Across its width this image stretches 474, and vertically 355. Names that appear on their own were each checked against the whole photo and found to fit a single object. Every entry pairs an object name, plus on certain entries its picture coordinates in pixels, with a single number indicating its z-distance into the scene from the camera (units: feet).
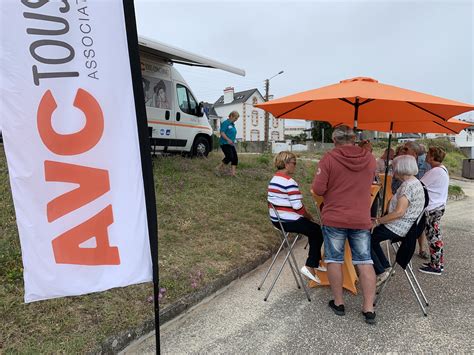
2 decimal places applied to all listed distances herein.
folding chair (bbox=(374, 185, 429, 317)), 10.71
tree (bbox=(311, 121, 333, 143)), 149.29
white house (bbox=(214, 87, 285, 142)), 170.40
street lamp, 112.16
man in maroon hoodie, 10.08
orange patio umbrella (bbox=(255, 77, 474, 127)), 10.30
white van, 26.13
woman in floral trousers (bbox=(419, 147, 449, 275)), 13.80
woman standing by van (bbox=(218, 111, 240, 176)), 26.00
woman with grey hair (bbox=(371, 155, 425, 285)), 10.65
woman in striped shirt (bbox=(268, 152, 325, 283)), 11.56
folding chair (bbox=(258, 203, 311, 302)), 11.73
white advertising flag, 5.95
